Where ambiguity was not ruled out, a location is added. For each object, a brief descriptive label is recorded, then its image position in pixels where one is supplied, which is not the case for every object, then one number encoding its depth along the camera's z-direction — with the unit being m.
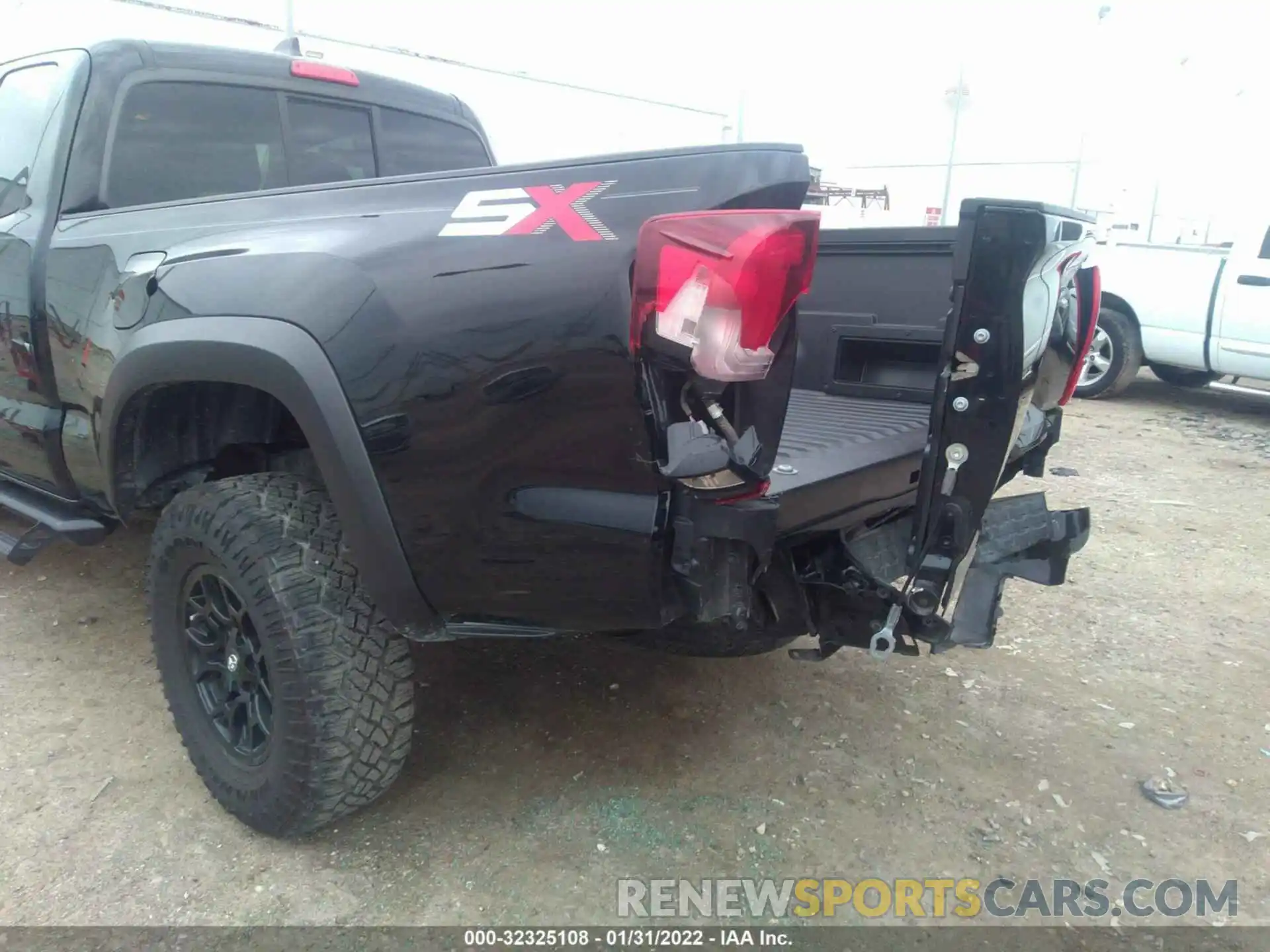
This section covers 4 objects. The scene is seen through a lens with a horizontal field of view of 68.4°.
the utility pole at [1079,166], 13.96
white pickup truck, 7.44
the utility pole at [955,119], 14.25
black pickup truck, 1.76
